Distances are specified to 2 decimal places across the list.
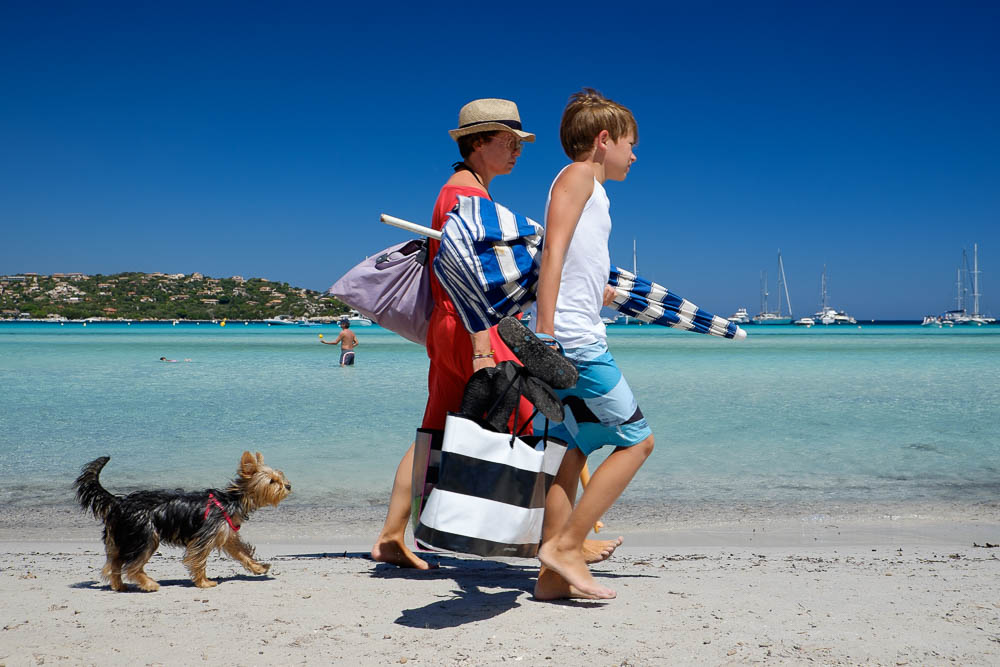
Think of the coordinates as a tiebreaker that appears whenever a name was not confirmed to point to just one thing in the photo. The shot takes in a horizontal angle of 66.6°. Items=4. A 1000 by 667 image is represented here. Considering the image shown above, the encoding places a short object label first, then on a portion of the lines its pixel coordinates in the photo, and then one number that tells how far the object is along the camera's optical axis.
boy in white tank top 2.66
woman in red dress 3.16
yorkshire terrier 3.29
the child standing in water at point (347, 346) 22.67
